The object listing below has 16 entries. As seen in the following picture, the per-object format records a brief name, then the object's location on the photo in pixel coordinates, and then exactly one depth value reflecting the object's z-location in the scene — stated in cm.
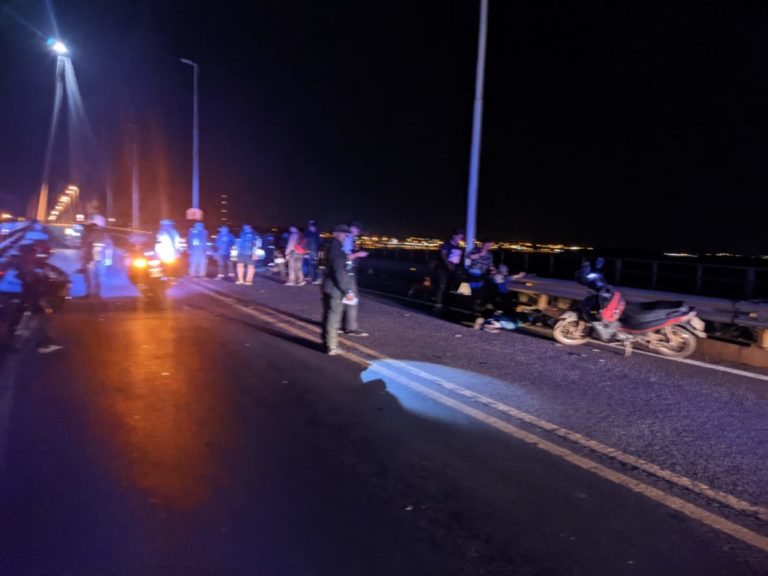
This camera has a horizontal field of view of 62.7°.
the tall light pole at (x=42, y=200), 5669
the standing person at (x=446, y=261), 1404
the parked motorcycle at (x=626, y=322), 908
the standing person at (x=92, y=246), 1712
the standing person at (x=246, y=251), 1802
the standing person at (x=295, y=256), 1781
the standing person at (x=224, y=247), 1948
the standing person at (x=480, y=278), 1165
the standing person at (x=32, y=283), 1221
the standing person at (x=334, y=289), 893
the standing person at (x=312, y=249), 1888
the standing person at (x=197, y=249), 1950
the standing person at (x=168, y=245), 1423
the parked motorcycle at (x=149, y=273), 1371
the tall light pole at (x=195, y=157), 3206
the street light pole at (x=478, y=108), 1484
